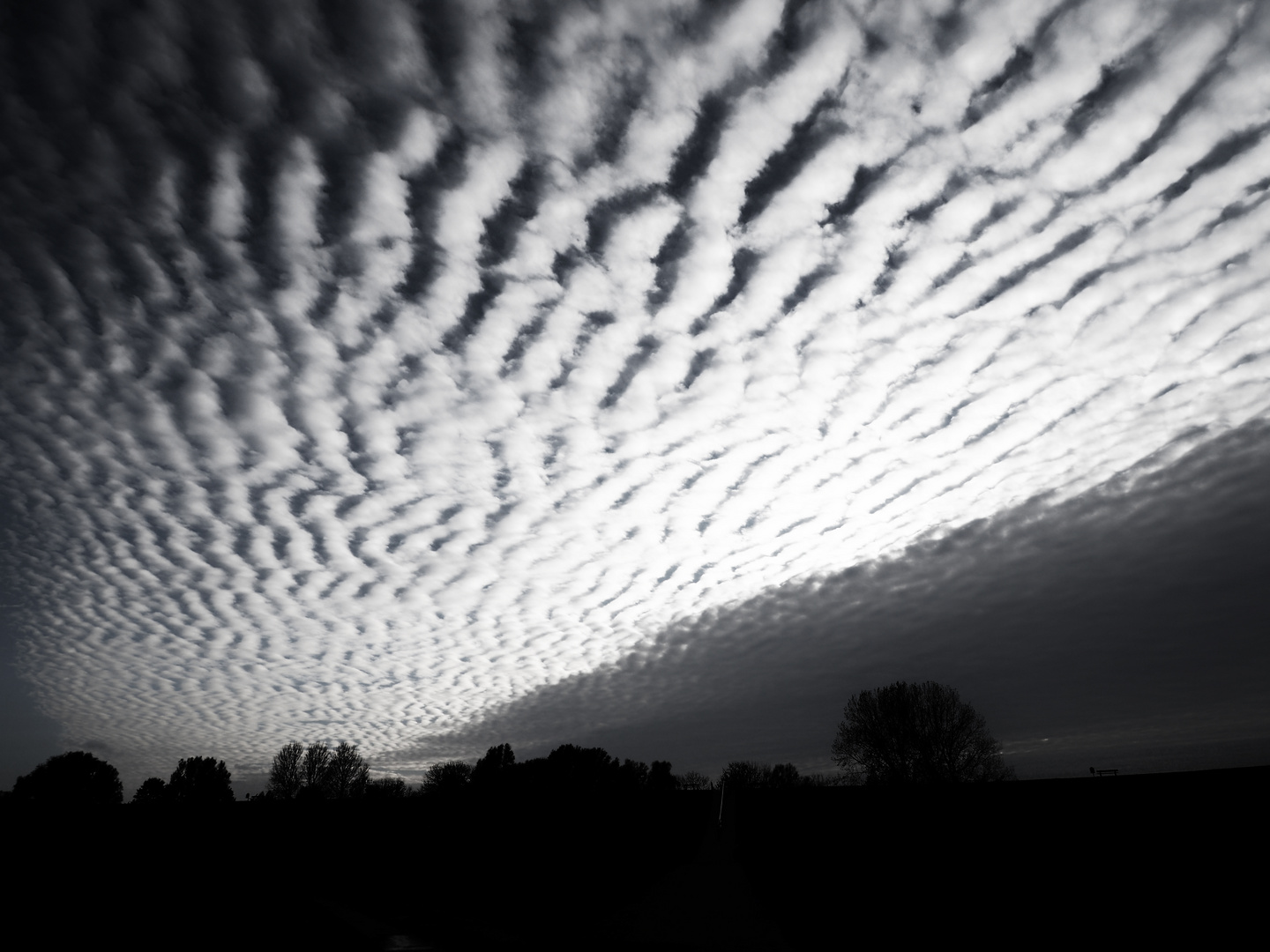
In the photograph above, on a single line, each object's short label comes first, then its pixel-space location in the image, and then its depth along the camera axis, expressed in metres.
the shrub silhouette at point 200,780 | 90.88
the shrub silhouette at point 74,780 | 77.86
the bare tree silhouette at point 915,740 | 50.91
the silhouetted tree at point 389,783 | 90.38
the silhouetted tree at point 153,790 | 90.00
